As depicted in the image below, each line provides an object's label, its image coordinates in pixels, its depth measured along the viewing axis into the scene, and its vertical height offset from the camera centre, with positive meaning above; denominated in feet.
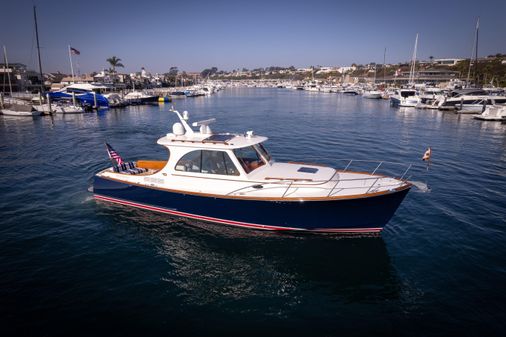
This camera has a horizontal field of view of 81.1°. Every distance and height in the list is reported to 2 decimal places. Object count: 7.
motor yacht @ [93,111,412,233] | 31.01 -9.78
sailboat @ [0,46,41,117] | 141.79 -6.00
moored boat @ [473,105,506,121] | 127.22 -4.44
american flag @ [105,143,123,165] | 42.88 -8.19
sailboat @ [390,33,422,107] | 187.83 +1.97
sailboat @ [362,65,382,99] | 273.75 +6.18
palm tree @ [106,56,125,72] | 317.36 +38.18
